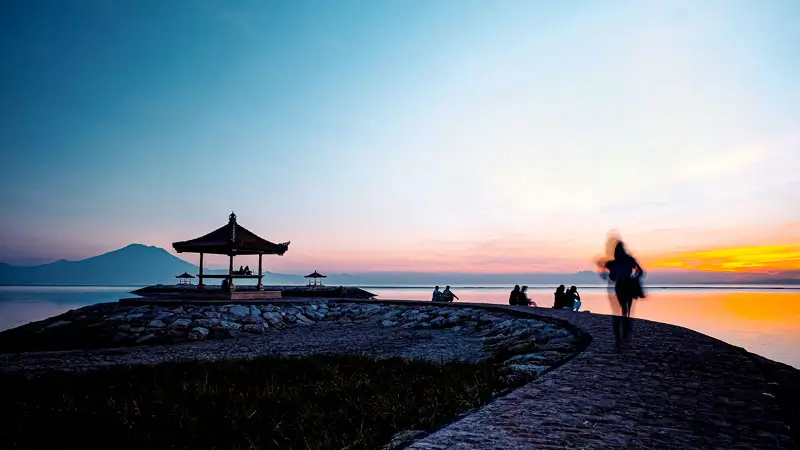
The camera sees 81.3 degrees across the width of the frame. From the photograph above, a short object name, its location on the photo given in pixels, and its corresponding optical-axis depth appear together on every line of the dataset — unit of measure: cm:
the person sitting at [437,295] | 2556
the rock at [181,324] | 1580
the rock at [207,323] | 1623
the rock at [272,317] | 1816
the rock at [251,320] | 1758
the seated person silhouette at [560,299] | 1967
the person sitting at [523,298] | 2088
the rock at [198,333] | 1548
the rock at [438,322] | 1777
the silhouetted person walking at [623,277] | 869
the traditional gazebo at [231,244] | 2122
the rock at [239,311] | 1798
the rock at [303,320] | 1922
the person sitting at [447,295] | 2590
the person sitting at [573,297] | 1944
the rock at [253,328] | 1694
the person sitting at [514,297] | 2123
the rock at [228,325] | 1650
